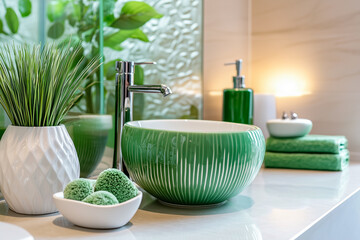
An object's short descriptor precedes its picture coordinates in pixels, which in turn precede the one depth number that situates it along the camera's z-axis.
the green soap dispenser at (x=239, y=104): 1.35
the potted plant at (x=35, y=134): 0.74
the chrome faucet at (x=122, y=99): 0.97
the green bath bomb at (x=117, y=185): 0.71
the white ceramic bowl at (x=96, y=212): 0.67
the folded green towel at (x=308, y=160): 1.26
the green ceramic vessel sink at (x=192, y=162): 0.76
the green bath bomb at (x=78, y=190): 0.69
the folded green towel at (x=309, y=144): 1.26
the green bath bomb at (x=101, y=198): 0.67
